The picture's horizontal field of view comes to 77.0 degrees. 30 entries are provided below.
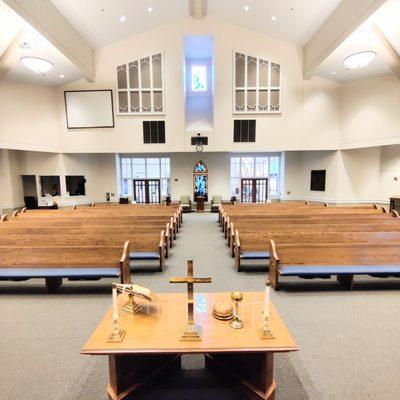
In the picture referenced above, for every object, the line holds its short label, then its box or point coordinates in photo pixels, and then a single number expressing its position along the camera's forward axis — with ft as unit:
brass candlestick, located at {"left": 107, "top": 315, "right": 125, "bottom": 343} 4.78
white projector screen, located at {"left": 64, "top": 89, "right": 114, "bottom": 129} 30.68
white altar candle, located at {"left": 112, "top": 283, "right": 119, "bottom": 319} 5.04
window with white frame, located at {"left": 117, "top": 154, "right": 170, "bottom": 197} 37.11
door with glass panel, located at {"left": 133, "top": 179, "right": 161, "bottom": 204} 37.45
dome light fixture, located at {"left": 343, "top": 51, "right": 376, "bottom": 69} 19.63
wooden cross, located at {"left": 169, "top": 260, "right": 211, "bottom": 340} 4.88
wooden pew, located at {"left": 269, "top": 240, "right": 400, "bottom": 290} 10.38
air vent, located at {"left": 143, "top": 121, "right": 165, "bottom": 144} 31.50
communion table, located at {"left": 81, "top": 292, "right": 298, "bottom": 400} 4.61
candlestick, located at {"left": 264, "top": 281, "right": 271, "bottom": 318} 5.05
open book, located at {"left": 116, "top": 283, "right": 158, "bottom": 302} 5.35
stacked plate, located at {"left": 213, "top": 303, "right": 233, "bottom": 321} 5.44
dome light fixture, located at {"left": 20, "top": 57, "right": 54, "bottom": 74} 19.67
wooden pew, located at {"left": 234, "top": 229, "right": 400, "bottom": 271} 12.07
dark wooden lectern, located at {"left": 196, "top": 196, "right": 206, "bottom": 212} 34.58
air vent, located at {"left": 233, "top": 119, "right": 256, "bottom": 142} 31.53
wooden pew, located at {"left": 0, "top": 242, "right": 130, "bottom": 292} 10.19
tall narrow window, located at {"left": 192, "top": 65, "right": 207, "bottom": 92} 33.63
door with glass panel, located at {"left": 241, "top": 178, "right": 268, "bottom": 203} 37.42
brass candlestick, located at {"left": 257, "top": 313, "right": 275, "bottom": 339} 4.87
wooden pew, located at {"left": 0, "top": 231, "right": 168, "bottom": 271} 11.93
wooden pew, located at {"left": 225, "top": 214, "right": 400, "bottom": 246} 14.82
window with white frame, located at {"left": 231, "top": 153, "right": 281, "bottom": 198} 37.11
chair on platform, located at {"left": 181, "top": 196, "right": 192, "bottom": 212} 34.01
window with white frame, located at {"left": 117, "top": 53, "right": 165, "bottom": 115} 30.78
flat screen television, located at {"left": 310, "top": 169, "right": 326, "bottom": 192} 32.52
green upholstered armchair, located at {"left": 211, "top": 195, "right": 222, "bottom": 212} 34.53
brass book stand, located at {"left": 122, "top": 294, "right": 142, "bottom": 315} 5.69
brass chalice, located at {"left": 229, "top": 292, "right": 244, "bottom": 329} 5.20
